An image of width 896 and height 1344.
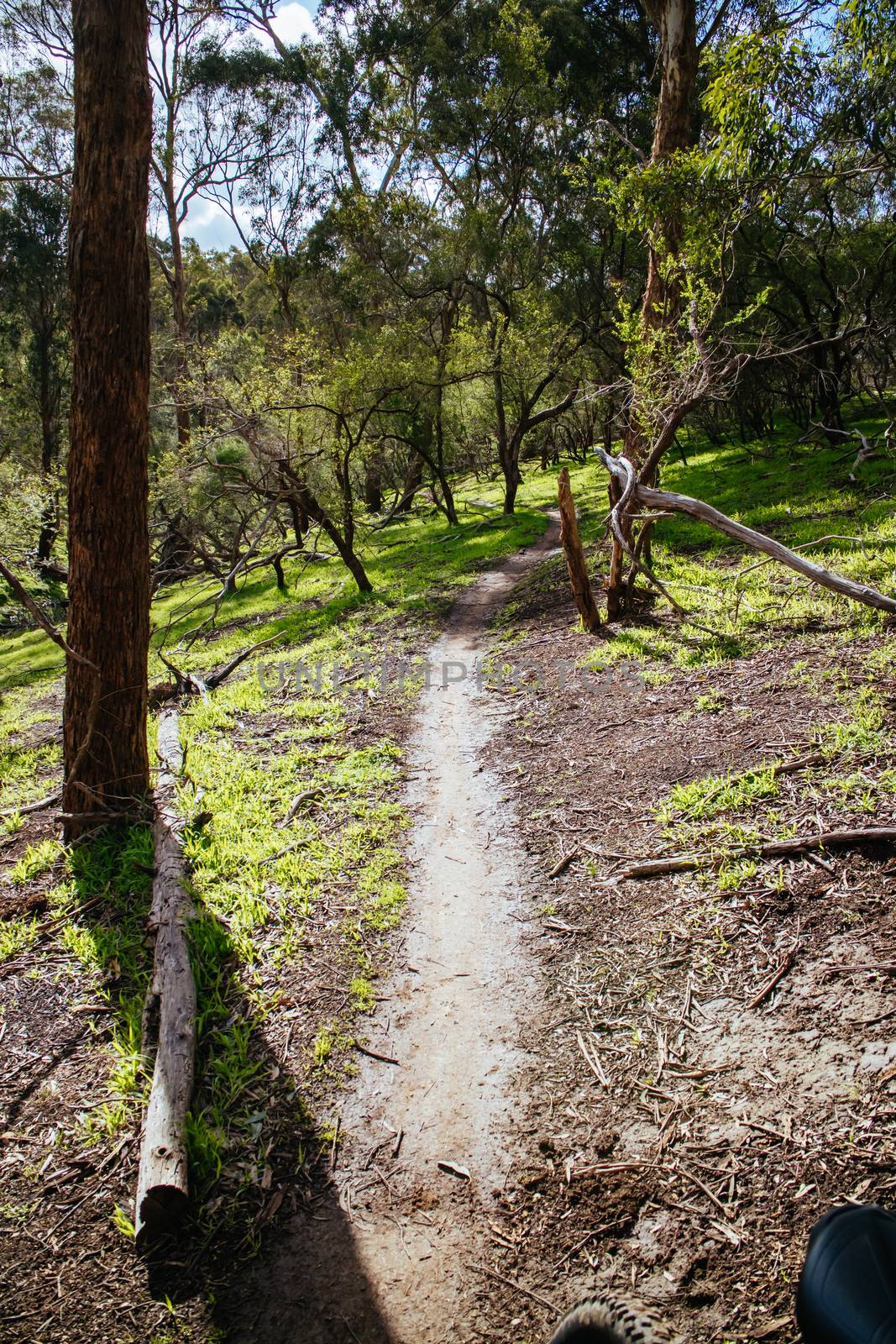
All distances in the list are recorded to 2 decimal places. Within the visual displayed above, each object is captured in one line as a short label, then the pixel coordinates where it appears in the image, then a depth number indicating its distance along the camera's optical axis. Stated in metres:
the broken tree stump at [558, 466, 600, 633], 8.96
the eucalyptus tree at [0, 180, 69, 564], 25.86
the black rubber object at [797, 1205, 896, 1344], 1.66
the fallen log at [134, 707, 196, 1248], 2.76
